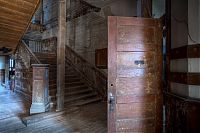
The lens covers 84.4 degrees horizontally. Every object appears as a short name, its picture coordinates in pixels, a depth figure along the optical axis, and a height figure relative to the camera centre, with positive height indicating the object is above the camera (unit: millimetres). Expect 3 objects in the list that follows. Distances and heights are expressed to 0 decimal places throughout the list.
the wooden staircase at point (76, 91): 3166 -778
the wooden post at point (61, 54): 2698 +319
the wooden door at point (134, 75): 1392 -108
